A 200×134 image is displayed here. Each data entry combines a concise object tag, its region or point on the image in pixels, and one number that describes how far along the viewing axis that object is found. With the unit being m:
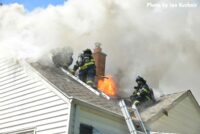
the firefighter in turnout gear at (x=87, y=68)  15.39
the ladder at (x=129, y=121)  11.49
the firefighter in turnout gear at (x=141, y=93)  15.80
